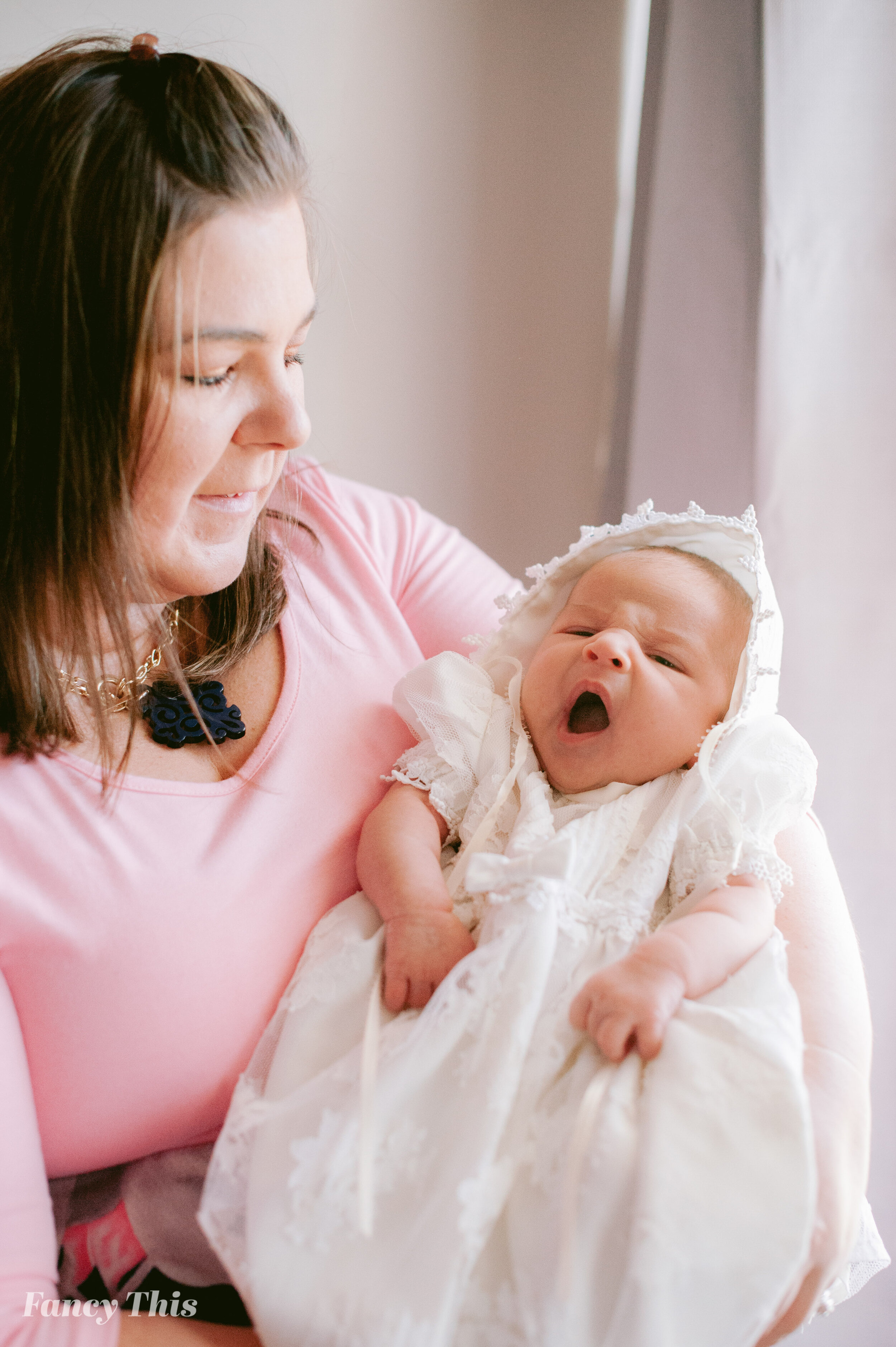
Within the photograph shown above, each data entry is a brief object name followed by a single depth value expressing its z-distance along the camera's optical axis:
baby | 0.72
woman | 0.86
